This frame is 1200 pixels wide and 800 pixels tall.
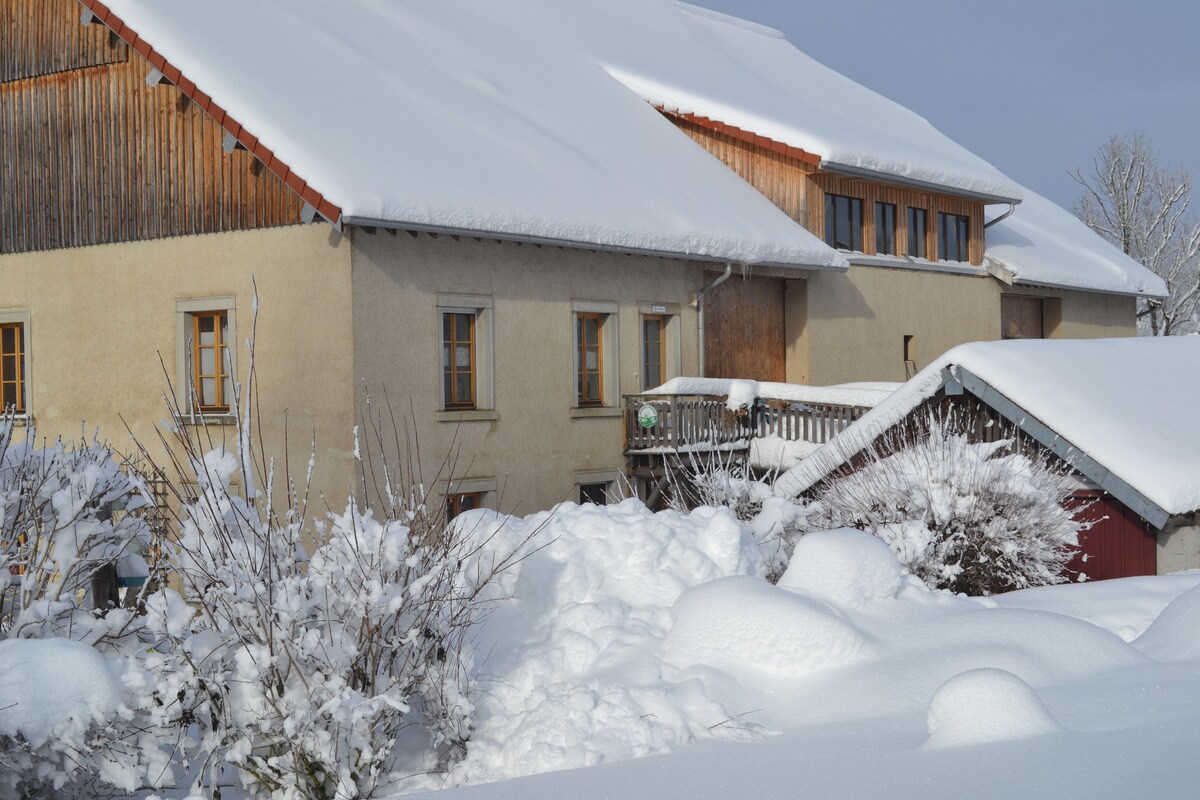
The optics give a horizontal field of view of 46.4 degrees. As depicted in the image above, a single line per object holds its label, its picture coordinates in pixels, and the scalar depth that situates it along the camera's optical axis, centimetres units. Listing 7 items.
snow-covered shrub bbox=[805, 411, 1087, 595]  1216
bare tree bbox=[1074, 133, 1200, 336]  4888
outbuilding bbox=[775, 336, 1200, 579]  1313
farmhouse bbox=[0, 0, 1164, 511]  1605
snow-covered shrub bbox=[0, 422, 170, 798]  694
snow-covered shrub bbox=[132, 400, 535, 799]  692
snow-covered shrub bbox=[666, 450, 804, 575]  1180
